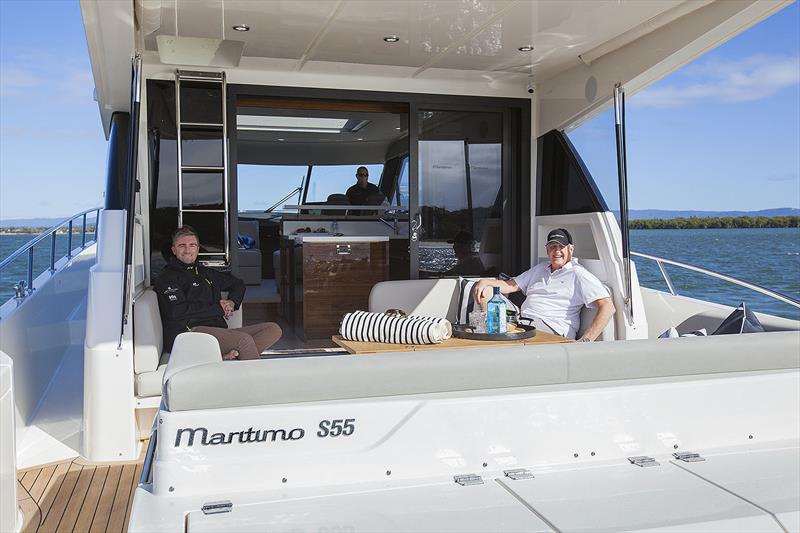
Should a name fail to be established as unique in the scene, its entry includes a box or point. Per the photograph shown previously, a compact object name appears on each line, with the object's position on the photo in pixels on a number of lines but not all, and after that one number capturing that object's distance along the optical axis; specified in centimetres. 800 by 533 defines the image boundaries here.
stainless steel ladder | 489
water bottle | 329
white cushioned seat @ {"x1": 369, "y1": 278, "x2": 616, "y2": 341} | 480
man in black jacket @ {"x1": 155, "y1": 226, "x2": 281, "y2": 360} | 394
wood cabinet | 572
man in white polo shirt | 408
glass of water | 336
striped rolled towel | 306
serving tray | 318
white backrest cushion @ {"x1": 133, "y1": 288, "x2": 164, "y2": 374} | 354
